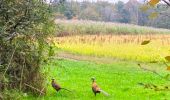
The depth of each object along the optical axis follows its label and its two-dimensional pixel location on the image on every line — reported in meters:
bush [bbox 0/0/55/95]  9.80
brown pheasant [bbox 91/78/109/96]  12.12
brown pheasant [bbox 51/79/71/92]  12.32
